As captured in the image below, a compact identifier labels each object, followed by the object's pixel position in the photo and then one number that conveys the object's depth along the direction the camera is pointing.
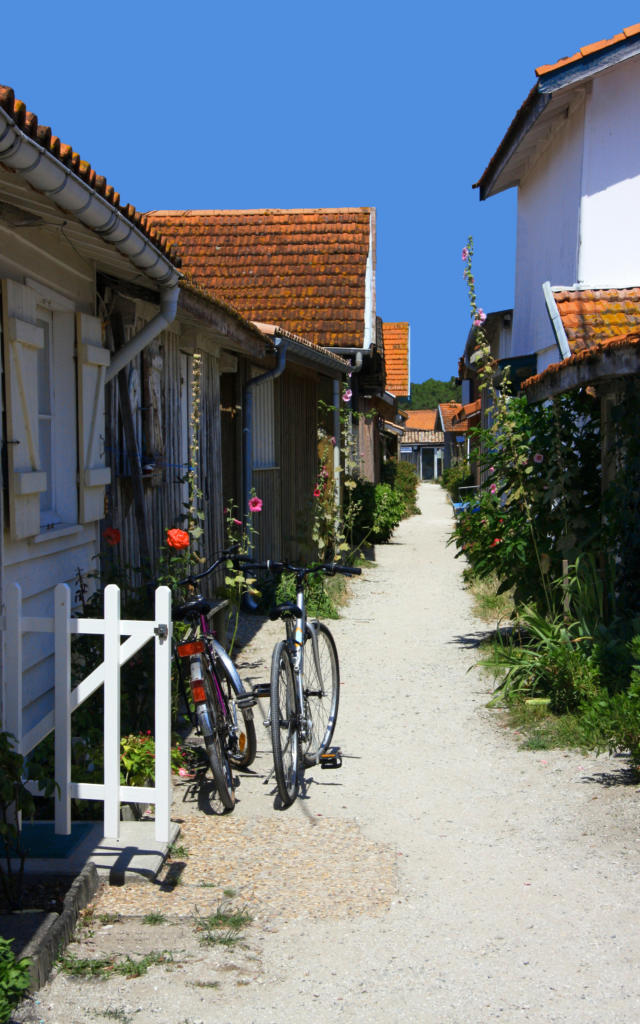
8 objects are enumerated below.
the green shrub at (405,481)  26.92
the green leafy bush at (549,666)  6.20
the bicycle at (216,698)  4.61
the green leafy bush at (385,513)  18.17
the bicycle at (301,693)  4.85
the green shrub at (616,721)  4.96
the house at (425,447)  74.00
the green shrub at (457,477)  25.06
